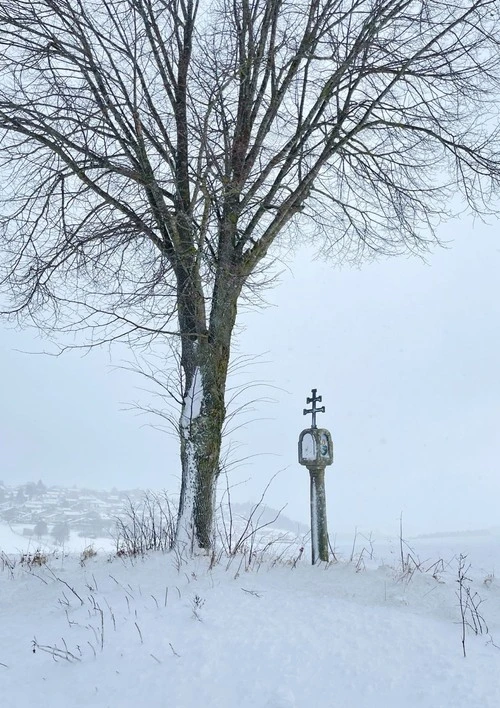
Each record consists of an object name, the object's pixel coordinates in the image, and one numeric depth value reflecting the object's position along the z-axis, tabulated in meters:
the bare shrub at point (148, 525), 5.68
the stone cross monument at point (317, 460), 5.60
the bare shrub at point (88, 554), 6.03
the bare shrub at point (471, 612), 3.27
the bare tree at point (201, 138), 5.44
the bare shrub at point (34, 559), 5.95
